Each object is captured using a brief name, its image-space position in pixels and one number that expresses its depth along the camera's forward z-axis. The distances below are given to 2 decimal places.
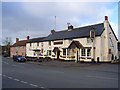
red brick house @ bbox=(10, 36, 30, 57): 52.69
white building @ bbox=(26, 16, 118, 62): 26.27
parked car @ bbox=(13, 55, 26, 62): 30.98
